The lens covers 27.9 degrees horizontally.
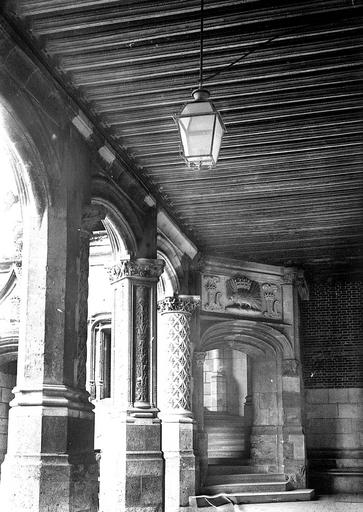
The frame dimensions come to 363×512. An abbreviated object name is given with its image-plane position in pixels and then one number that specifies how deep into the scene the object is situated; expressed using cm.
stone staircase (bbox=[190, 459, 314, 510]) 1275
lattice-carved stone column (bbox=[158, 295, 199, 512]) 1255
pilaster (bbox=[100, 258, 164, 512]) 997
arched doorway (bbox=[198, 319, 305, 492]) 1471
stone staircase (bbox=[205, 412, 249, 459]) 1698
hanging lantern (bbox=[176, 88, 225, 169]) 577
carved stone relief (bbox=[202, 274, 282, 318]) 1460
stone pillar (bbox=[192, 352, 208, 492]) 1338
